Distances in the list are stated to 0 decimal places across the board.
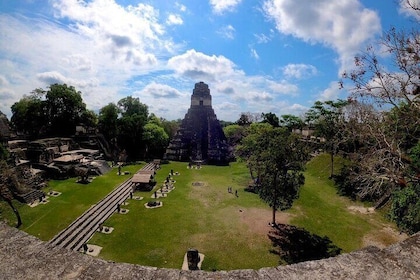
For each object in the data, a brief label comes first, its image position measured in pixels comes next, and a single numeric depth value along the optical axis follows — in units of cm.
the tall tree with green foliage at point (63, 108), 4288
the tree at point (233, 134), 5247
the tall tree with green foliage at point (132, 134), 4500
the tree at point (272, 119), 6109
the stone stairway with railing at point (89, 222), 1597
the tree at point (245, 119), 7069
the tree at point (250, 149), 2069
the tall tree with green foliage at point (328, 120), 3084
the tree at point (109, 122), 4692
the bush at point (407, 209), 1388
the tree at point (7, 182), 1748
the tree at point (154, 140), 4369
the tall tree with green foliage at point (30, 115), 4284
